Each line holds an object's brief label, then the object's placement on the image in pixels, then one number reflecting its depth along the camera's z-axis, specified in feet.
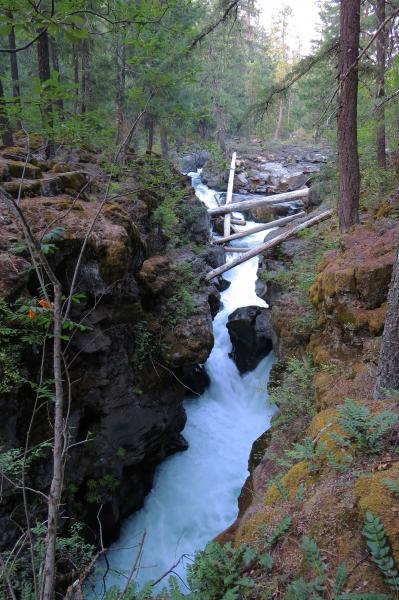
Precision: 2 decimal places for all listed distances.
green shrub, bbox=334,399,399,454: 10.16
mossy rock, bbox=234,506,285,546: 10.15
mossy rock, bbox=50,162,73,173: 27.84
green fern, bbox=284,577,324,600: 7.32
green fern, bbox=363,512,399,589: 6.92
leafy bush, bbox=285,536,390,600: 6.80
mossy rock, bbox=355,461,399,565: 7.57
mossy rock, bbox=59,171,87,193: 24.49
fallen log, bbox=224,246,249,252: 46.19
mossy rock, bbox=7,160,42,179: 22.39
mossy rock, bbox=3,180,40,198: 20.04
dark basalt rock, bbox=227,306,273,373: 36.50
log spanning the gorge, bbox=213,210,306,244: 49.96
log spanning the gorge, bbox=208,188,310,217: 56.34
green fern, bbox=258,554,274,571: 8.65
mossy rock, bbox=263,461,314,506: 11.25
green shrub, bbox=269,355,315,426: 18.98
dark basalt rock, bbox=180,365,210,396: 34.50
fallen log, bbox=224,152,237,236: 53.16
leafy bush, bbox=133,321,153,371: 25.45
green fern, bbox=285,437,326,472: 11.20
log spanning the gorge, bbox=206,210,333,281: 38.91
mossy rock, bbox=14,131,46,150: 36.81
